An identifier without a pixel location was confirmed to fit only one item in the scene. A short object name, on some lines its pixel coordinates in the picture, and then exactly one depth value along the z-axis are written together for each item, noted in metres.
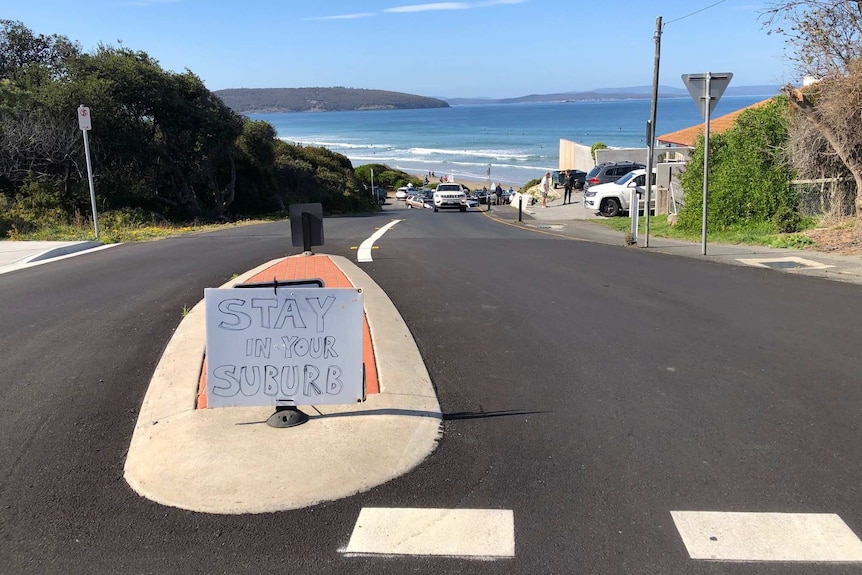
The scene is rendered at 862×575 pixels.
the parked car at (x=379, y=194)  69.49
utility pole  22.14
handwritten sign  4.79
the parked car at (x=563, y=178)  47.61
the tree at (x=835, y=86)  14.03
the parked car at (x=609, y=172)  32.91
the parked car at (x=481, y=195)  54.78
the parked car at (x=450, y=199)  37.12
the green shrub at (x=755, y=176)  16.47
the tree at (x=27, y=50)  33.06
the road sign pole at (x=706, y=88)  13.16
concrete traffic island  4.14
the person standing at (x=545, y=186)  39.51
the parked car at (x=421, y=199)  55.07
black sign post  7.71
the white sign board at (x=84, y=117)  15.61
